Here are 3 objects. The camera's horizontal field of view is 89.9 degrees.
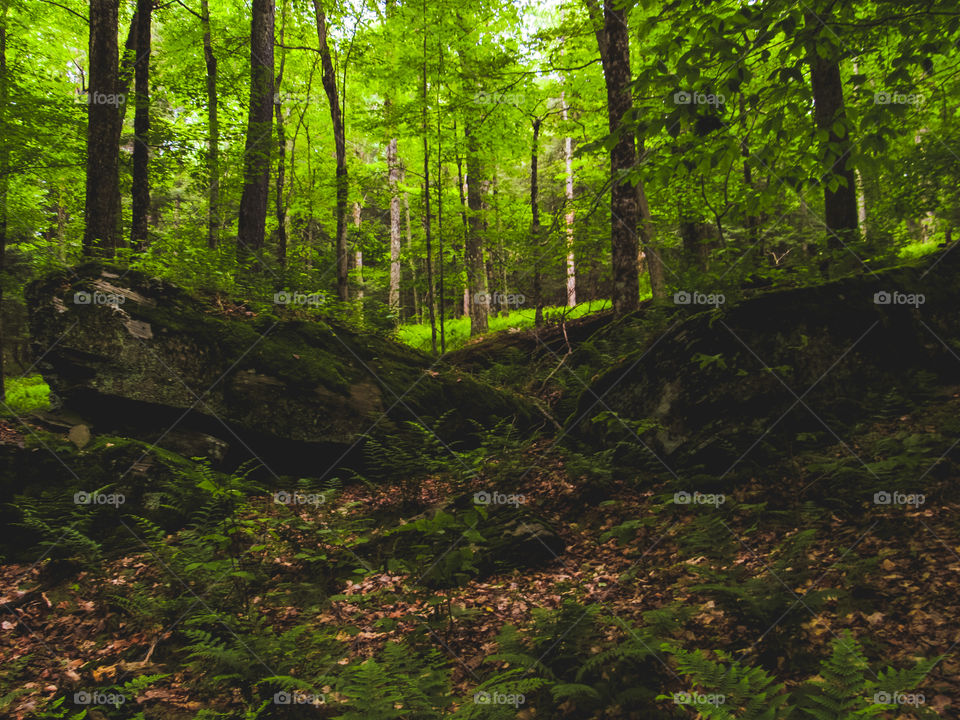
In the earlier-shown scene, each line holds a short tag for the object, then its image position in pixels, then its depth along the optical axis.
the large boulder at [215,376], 6.24
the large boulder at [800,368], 5.53
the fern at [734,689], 2.31
